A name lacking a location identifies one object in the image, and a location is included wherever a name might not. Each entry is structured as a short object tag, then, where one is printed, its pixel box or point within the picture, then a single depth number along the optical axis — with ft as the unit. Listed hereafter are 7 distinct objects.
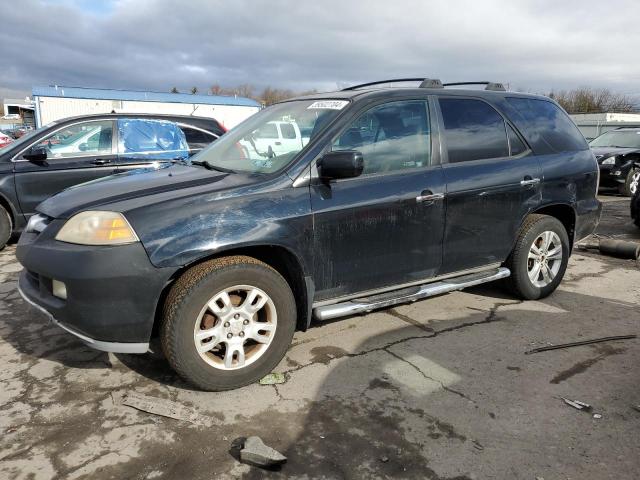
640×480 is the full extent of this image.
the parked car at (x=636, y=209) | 24.35
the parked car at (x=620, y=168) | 37.11
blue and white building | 84.99
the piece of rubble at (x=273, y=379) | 10.26
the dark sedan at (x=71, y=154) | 20.83
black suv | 8.90
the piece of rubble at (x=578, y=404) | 9.29
